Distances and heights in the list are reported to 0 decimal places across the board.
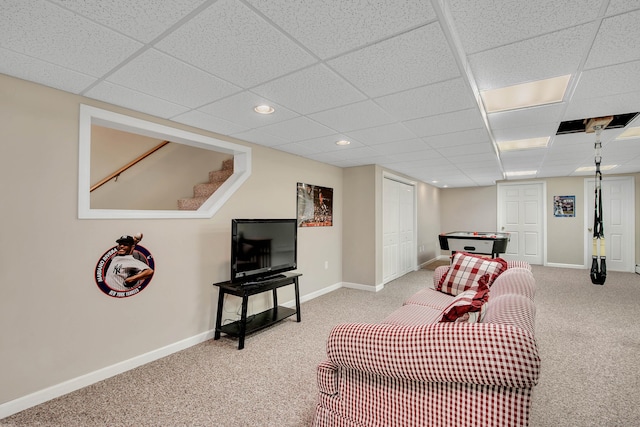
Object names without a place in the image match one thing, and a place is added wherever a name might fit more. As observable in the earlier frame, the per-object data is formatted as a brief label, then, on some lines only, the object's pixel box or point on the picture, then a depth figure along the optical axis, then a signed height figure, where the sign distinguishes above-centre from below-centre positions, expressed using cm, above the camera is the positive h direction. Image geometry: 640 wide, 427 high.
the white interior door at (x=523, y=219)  733 -5
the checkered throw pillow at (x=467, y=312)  143 -48
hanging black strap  263 -25
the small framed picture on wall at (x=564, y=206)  690 +27
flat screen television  300 -36
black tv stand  284 -101
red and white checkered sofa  104 -62
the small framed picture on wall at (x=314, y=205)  436 +17
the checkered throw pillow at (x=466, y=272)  286 -55
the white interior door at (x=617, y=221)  632 -8
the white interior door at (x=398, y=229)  548 -25
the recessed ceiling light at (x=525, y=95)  224 +101
